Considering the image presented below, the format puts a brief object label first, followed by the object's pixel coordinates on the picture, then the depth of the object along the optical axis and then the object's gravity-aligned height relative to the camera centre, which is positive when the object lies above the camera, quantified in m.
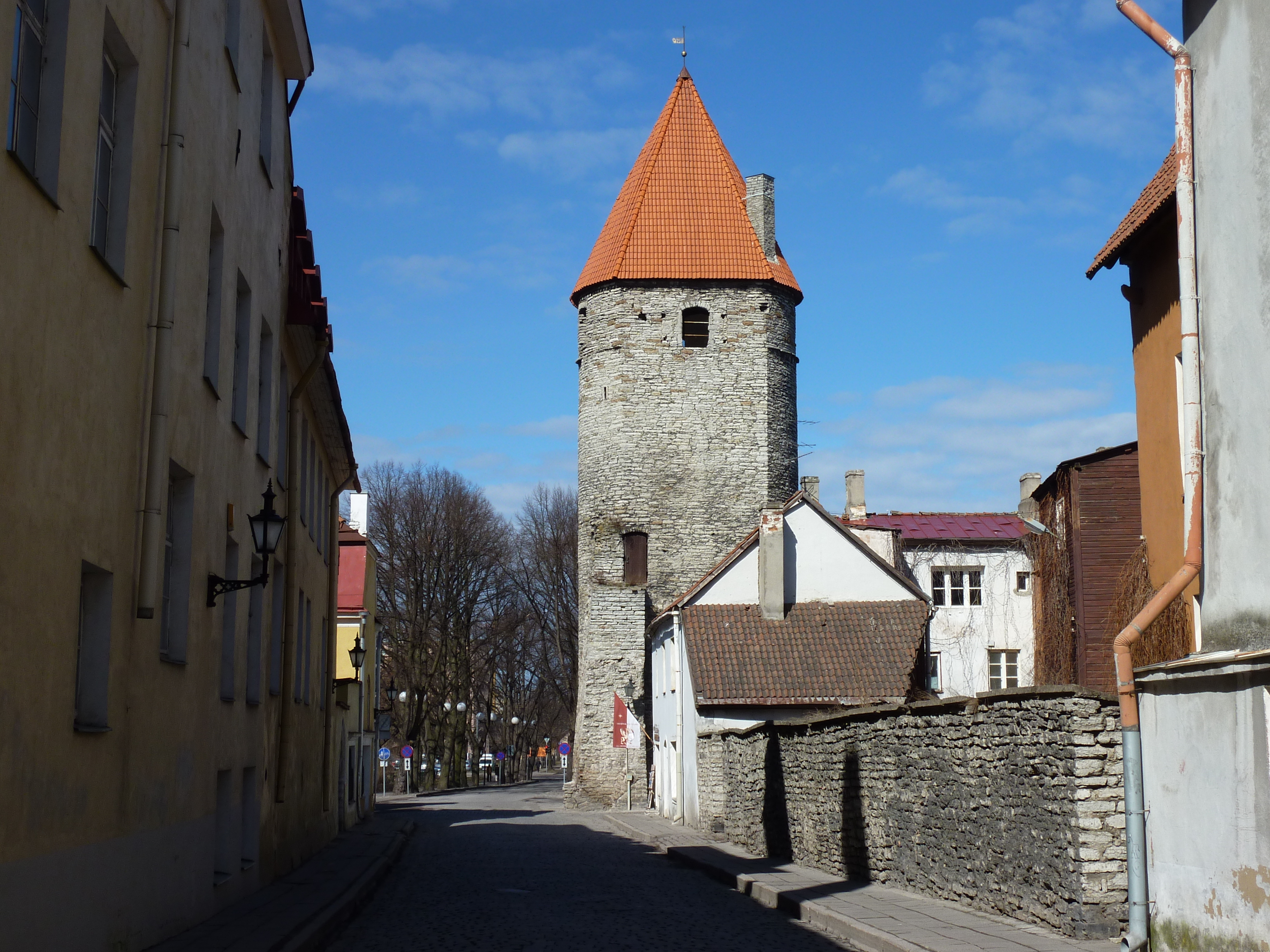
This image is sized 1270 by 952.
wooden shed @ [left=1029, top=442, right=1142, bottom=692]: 22.84 +2.18
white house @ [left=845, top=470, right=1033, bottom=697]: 40.00 +2.24
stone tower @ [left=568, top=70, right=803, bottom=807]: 39.62 +7.12
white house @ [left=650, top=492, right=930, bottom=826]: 28.88 +0.91
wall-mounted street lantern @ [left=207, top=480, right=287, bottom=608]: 12.05 +1.18
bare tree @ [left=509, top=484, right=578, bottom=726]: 62.50 +3.48
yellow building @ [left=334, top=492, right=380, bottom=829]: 29.61 -0.11
